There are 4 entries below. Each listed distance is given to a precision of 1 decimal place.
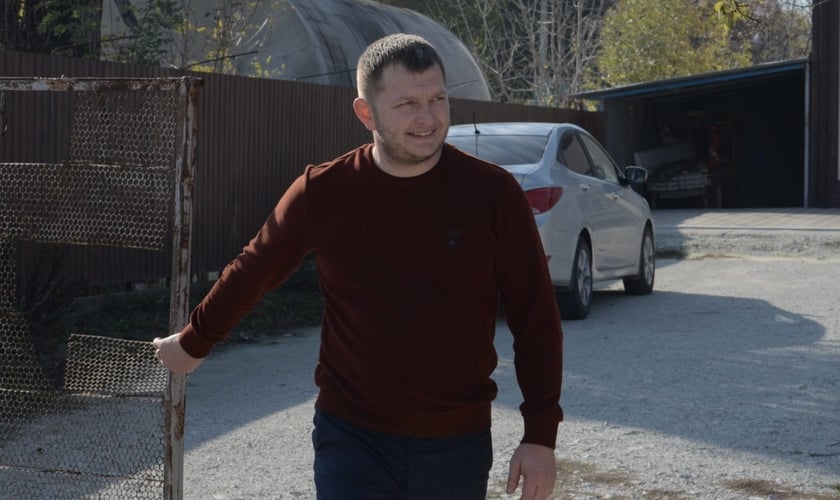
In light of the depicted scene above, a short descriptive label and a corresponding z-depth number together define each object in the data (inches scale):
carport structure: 1235.2
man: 129.0
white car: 450.9
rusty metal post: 194.5
